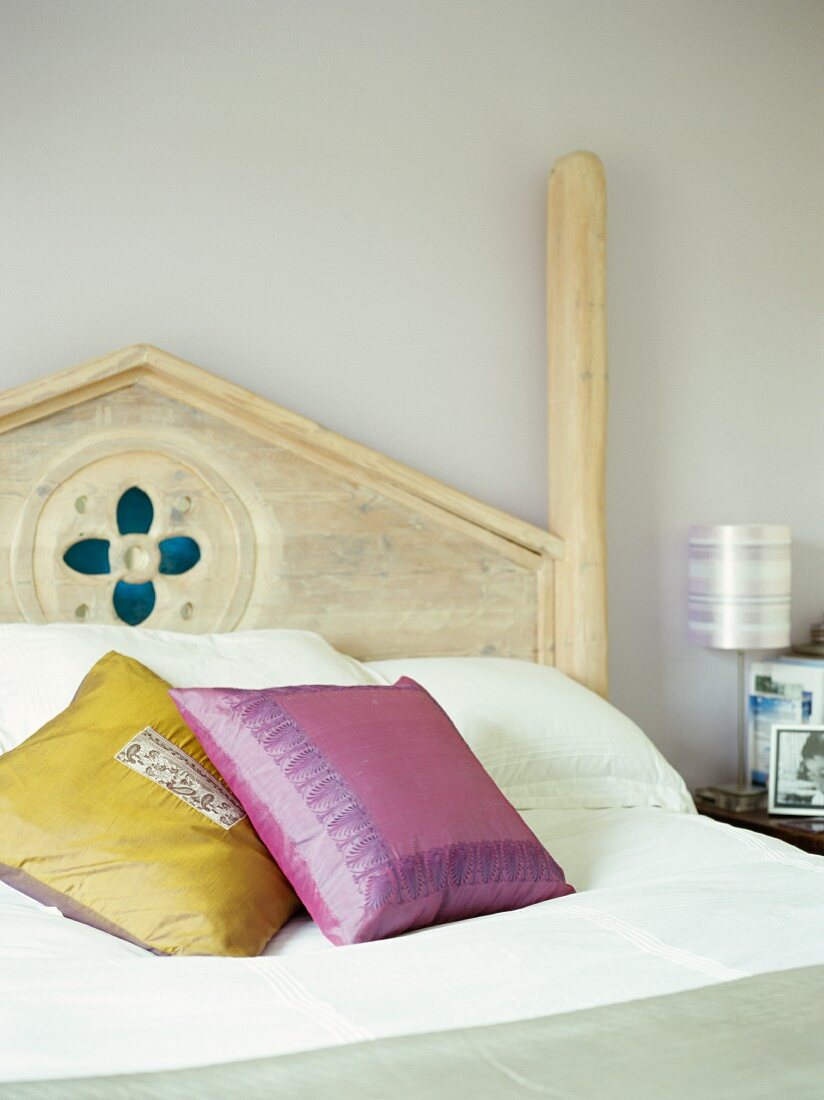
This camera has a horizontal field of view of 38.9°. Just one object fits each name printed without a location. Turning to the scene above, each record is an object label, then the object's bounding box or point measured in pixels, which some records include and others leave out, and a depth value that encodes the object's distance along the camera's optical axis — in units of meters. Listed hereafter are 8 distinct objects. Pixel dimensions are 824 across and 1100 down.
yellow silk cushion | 1.33
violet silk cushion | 1.35
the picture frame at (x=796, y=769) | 2.53
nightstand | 2.36
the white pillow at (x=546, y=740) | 2.02
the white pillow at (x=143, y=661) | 1.76
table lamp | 2.59
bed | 0.93
